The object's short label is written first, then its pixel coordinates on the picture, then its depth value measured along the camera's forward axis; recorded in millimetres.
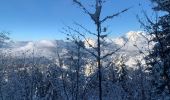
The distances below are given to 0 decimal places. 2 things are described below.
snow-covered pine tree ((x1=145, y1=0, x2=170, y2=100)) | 8307
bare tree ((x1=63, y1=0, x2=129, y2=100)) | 7417
